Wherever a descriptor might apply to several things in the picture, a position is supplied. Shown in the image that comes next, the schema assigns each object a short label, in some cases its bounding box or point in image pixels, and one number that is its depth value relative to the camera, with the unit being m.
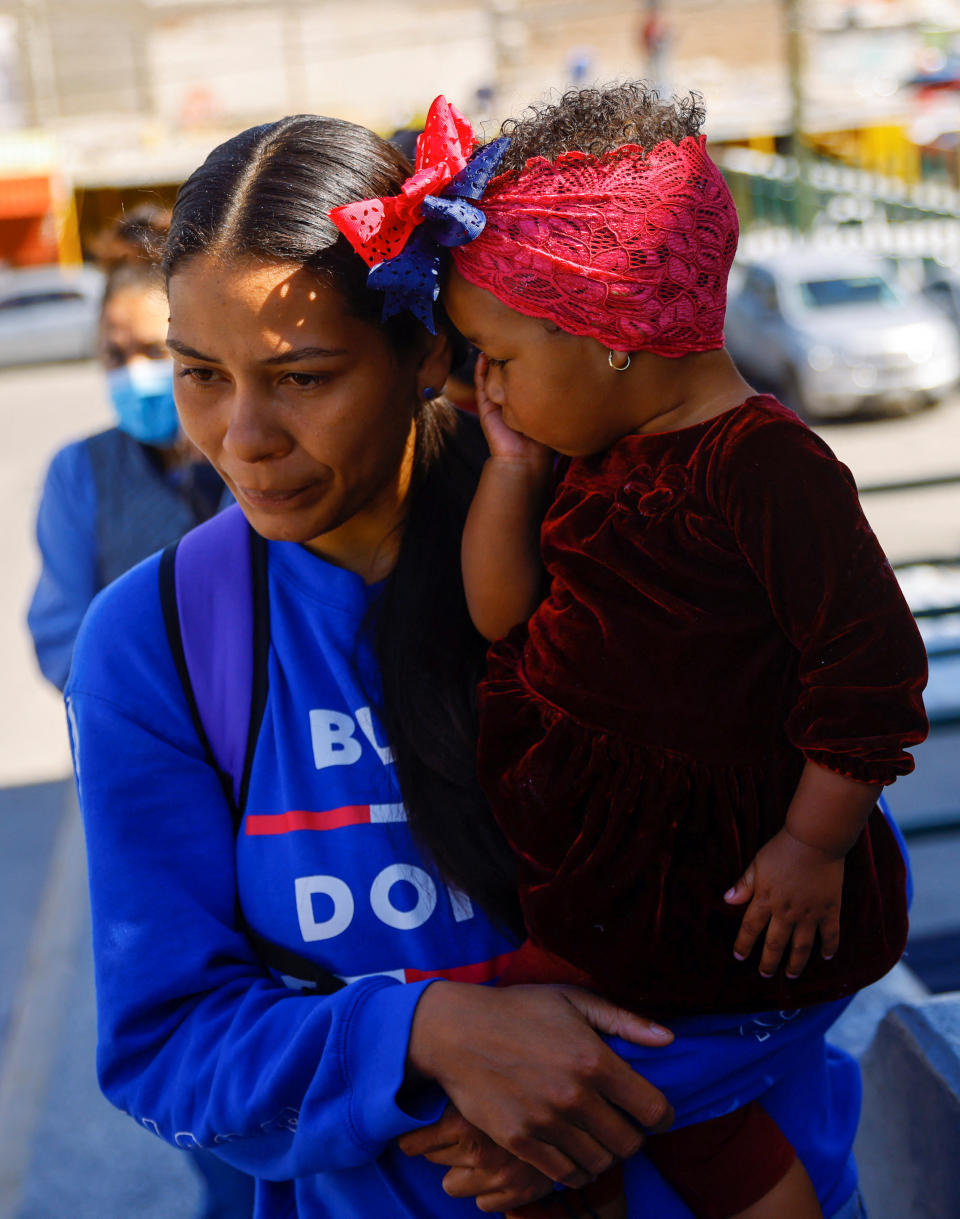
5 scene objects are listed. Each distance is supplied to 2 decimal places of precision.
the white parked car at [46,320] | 18.36
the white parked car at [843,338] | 12.02
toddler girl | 1.37
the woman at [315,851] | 1.33
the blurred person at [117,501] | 2.94
